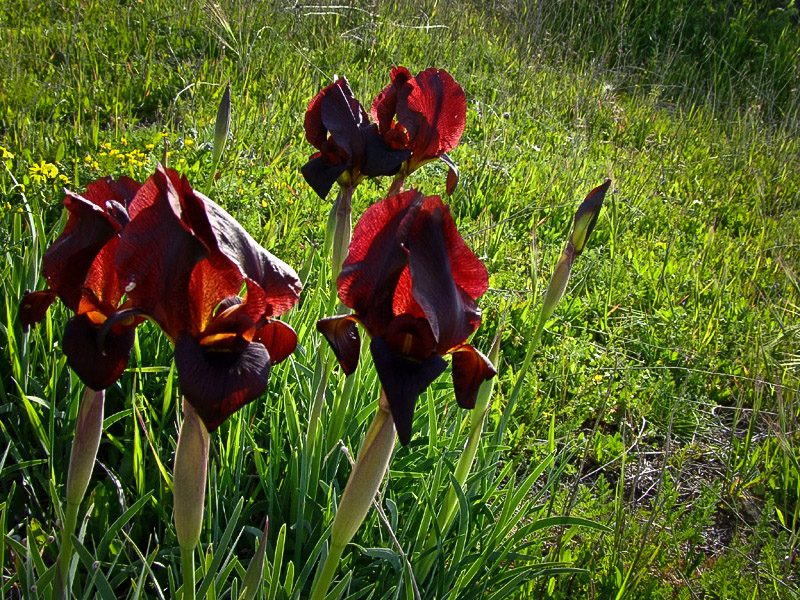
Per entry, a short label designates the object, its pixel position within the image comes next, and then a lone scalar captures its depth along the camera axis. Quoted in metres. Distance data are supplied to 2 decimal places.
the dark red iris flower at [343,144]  0.64
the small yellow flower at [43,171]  0.92
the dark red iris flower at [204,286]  0.41
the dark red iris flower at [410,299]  0.44
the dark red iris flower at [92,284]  0.43
